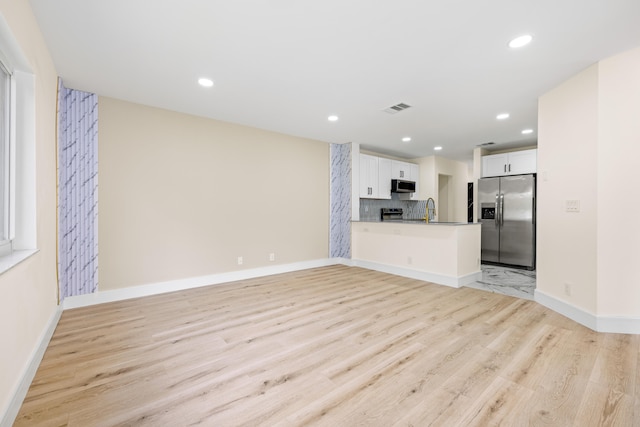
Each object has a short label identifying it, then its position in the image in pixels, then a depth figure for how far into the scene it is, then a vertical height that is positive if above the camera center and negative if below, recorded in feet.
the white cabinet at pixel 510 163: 17.72 +3.25
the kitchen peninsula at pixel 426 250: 13.83 -2.13
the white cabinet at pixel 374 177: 19.83 +2.55
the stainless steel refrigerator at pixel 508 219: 17.10 -0.48
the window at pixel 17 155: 6.20 +1.36
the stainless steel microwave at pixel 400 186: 21.53 +2.03
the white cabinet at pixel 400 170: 21.90 +3.37
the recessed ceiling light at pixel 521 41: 7.38 +4.64
